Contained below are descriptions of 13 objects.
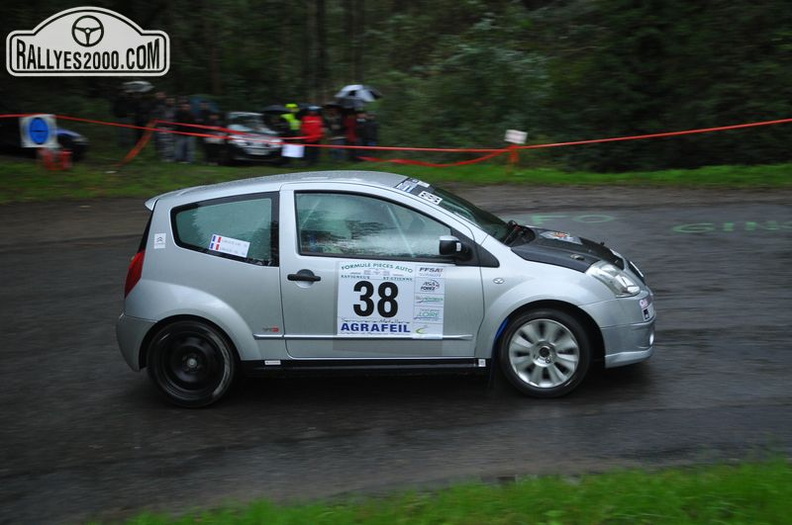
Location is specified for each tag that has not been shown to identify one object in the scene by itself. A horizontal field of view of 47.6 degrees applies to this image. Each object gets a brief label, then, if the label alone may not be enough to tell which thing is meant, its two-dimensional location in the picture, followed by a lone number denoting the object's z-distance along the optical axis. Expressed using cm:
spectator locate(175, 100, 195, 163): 2092
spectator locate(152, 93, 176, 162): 2092
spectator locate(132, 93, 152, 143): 2186
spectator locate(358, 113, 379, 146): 2109
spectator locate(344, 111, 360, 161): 2100
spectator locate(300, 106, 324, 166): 2028
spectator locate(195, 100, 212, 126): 2191
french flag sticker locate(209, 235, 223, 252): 714
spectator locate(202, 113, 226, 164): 2106
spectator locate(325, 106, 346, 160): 2084
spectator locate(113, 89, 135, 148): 2252
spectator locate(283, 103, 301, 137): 2273
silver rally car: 685
